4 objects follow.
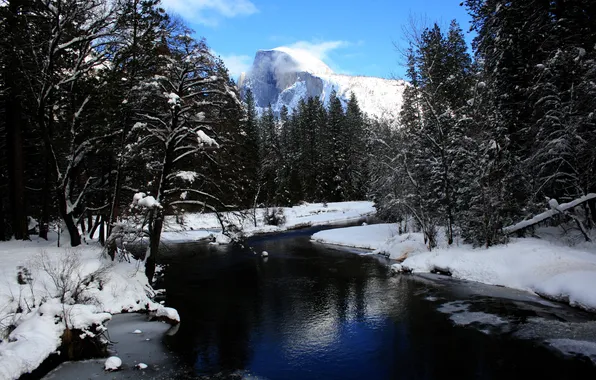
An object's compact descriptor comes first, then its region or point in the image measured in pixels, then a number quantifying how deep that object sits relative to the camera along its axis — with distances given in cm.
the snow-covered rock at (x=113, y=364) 880
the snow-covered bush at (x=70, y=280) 1032
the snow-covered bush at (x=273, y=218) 4491
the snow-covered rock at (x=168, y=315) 1249
